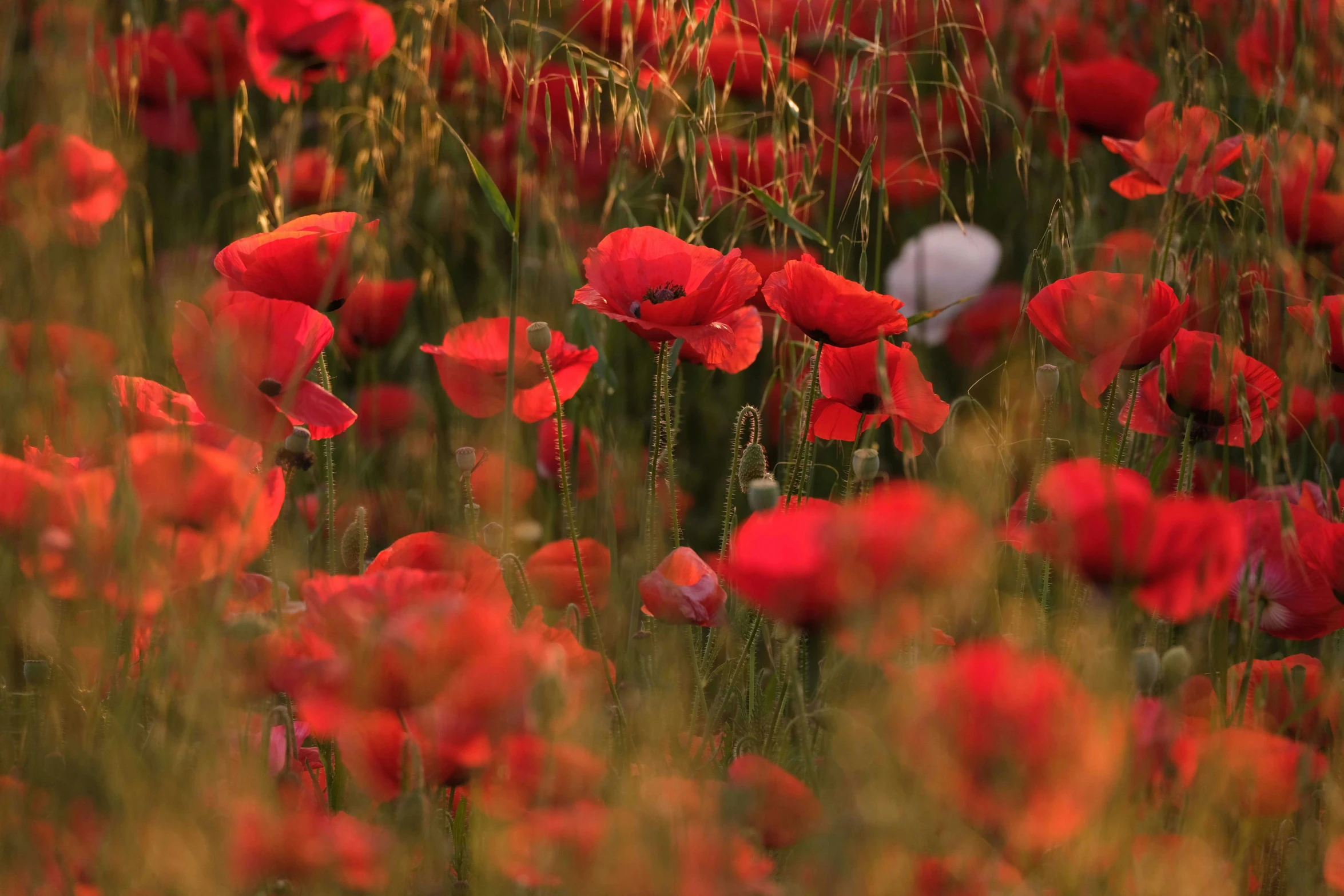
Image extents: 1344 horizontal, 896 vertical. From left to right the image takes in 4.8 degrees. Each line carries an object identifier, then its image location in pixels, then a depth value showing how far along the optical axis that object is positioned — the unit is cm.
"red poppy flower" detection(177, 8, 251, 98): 759
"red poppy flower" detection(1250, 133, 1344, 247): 662
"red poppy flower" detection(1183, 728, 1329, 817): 640
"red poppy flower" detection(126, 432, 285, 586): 642
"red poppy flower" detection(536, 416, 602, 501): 677
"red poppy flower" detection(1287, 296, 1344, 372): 660
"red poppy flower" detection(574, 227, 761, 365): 656
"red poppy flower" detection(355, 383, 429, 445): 690
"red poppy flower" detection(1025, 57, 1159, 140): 704
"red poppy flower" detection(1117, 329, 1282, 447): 658
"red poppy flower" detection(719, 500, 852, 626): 634
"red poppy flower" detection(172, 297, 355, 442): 651
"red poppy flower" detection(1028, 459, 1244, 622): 637
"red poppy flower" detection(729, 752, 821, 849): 637
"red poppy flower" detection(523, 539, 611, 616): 663
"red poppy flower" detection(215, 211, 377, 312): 654
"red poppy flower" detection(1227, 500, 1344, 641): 654
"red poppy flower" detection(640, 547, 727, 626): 651
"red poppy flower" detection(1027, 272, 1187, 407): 653
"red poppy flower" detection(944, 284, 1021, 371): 702
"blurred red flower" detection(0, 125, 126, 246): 657
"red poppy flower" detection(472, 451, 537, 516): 667
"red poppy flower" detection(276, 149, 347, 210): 707
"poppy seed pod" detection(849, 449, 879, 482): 653
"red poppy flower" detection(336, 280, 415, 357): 687
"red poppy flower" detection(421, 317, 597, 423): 667
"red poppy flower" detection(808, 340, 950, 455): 661
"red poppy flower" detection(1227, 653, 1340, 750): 647
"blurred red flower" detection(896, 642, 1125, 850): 631
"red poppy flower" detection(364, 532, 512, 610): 648
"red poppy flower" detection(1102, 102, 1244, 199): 669
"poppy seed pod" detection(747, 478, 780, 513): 646
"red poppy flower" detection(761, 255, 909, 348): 655
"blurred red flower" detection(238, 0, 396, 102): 691
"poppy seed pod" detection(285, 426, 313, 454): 657
